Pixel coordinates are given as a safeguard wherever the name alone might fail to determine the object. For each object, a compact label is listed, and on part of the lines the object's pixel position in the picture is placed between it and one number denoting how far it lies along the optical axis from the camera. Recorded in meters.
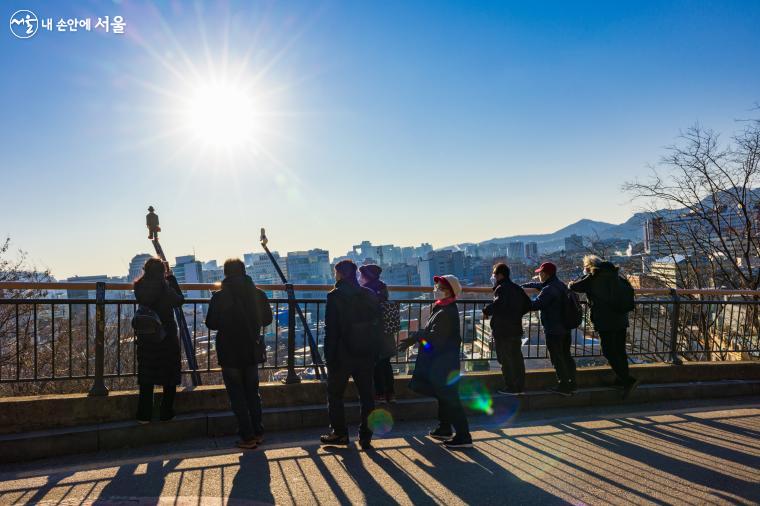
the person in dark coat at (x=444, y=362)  5.24
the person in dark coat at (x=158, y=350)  5.31
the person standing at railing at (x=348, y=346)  5.18
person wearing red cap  6.91
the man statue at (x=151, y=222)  7.44
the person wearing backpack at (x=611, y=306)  7.12
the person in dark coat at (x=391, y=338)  6.32
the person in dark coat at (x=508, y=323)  6.67
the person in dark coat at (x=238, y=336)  5.10
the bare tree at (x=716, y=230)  17.34
